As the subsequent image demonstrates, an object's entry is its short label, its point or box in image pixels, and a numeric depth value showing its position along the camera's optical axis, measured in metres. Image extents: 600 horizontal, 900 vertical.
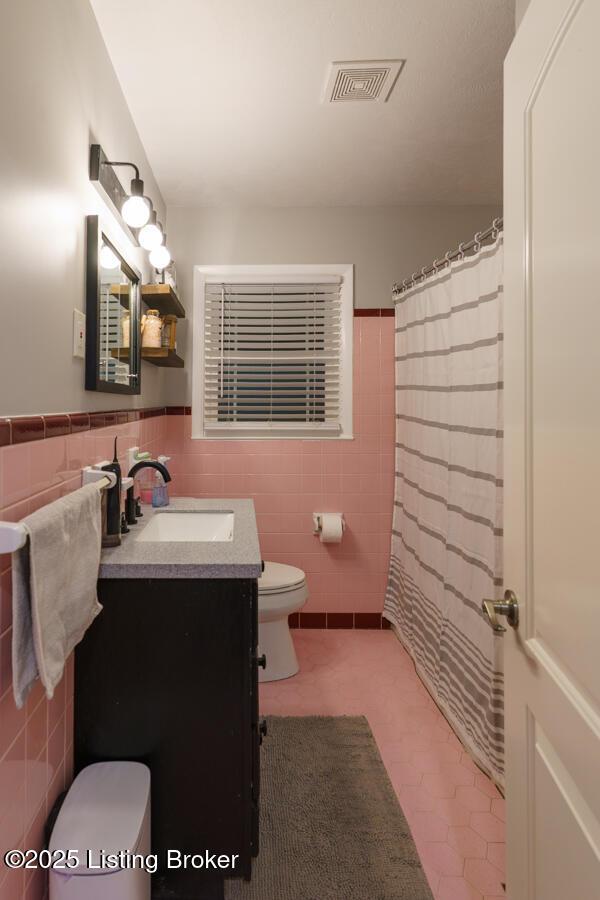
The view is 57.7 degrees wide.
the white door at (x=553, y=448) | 0.74
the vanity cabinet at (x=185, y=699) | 1.38
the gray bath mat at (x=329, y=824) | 1.46
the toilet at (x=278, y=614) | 2.44
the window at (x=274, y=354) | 3.15
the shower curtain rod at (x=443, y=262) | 1.95
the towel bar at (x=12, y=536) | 0.89
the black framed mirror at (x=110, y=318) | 1.60
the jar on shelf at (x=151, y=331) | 2.37
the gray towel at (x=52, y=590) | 0.95
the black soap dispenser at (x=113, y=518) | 1.55
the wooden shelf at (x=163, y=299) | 2.35
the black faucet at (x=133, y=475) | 1.90
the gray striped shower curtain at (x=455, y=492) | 1.95
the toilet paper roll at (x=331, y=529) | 3.04
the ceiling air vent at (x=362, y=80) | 1.90
